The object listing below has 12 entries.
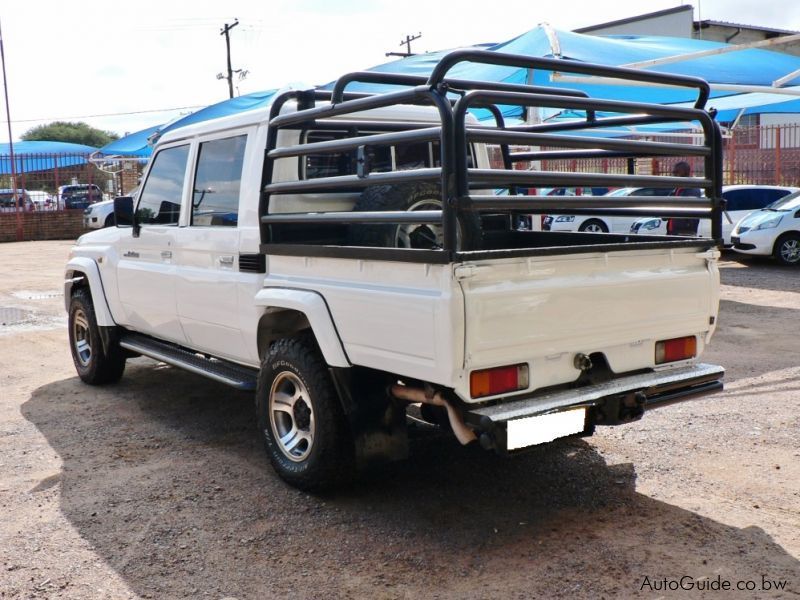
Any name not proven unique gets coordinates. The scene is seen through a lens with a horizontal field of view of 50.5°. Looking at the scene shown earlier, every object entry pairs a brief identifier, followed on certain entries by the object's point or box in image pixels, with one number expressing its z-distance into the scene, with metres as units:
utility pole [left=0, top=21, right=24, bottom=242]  26.89
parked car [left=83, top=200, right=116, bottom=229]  24.88
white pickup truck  3.62
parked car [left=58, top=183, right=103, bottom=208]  28.95
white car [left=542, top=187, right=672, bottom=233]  17.38
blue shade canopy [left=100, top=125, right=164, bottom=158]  21.77
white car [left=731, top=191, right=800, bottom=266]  15.11
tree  74.38
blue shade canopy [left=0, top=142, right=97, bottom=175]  27.17
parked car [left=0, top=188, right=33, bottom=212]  27.53
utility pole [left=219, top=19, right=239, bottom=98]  45.68
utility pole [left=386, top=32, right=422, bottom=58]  49.94
